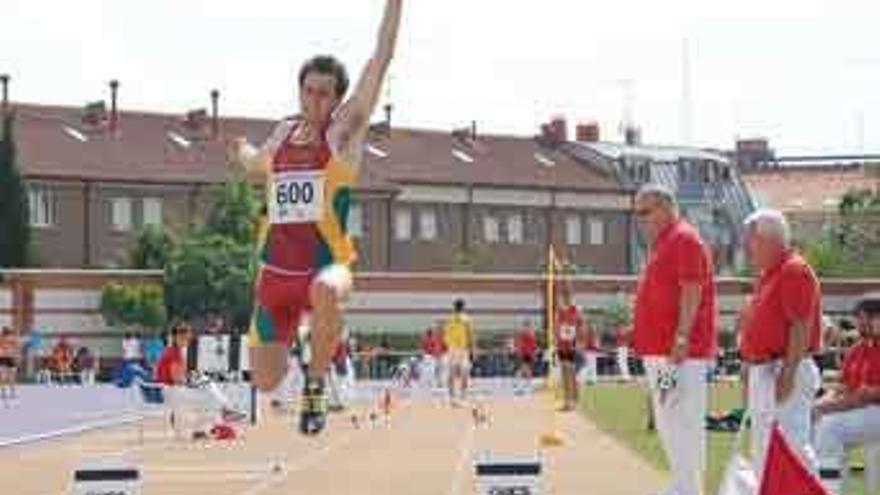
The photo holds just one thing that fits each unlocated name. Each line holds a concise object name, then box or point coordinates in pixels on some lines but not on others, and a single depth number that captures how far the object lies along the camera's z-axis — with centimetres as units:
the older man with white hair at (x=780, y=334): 1381
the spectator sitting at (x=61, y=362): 6475
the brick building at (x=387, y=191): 9462
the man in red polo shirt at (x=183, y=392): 3134
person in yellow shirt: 4172
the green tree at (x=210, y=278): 7594
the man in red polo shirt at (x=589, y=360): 5791
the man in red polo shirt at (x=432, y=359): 5069
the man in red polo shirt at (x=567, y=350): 3638
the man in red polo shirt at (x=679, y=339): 1424
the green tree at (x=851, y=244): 9344
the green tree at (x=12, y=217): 8338
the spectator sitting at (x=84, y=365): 6550
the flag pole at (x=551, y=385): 2769
